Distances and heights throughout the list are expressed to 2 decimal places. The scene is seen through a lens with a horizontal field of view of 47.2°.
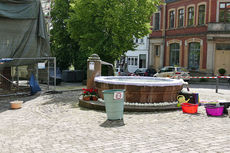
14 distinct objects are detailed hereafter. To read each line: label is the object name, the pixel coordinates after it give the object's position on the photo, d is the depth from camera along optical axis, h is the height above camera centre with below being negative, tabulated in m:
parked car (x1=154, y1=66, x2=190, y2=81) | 25.34 -0.80
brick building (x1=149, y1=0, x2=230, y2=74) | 28.05 +3.47
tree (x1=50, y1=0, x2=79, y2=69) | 26.22 +2.66
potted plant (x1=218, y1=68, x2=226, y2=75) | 27.22 -0.59
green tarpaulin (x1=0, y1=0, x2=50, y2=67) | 15.25 +2.00
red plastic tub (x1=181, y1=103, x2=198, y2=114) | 9.65 -1.59
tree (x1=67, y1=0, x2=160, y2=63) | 17.49 +2.80
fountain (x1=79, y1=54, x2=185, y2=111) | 10.36 -1.24
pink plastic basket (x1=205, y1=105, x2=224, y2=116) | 9.17 -1.57
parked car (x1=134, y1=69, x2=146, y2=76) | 32.87 -0.98
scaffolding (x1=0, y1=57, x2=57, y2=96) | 16.09 -0.86
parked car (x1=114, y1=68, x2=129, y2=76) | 27.56 -1.03
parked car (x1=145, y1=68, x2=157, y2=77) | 32.48 -0.96
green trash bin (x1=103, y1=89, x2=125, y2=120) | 8.20 -1.23
